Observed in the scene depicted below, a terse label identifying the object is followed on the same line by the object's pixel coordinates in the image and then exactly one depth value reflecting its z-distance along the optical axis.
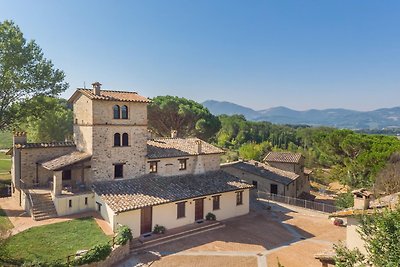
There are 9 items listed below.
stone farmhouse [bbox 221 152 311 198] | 35.75
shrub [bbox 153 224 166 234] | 21.34
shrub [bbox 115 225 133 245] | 17.80
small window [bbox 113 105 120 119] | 24.05
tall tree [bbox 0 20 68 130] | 27.27
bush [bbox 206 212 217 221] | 24.53
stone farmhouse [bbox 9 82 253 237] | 21.50
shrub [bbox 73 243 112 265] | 15.17
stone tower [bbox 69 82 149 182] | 23.19
